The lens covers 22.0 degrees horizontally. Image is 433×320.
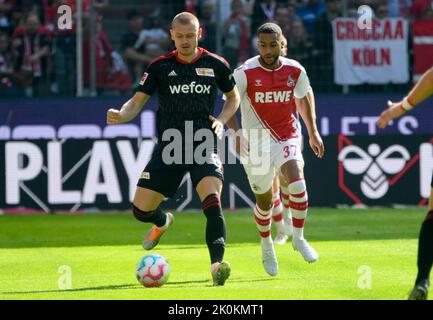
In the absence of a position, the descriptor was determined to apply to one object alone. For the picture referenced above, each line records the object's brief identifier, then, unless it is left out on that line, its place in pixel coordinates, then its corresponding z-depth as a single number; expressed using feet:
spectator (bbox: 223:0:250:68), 64.03
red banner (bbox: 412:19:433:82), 63.26
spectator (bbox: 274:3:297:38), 64.03
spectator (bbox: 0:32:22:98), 63.10
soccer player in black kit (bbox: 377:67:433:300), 26.68
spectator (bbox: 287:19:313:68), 63.67
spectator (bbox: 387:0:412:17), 65.26
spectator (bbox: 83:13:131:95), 63.67
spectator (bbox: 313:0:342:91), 63.62
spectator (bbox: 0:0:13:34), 64.95
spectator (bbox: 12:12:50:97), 63.41
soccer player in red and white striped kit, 37.01
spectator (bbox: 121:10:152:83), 64.64
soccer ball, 32.76
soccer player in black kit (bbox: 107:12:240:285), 34.37
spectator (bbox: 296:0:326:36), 64.54
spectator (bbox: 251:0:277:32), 65.05
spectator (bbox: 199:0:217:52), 63.77
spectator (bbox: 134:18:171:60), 64.90
